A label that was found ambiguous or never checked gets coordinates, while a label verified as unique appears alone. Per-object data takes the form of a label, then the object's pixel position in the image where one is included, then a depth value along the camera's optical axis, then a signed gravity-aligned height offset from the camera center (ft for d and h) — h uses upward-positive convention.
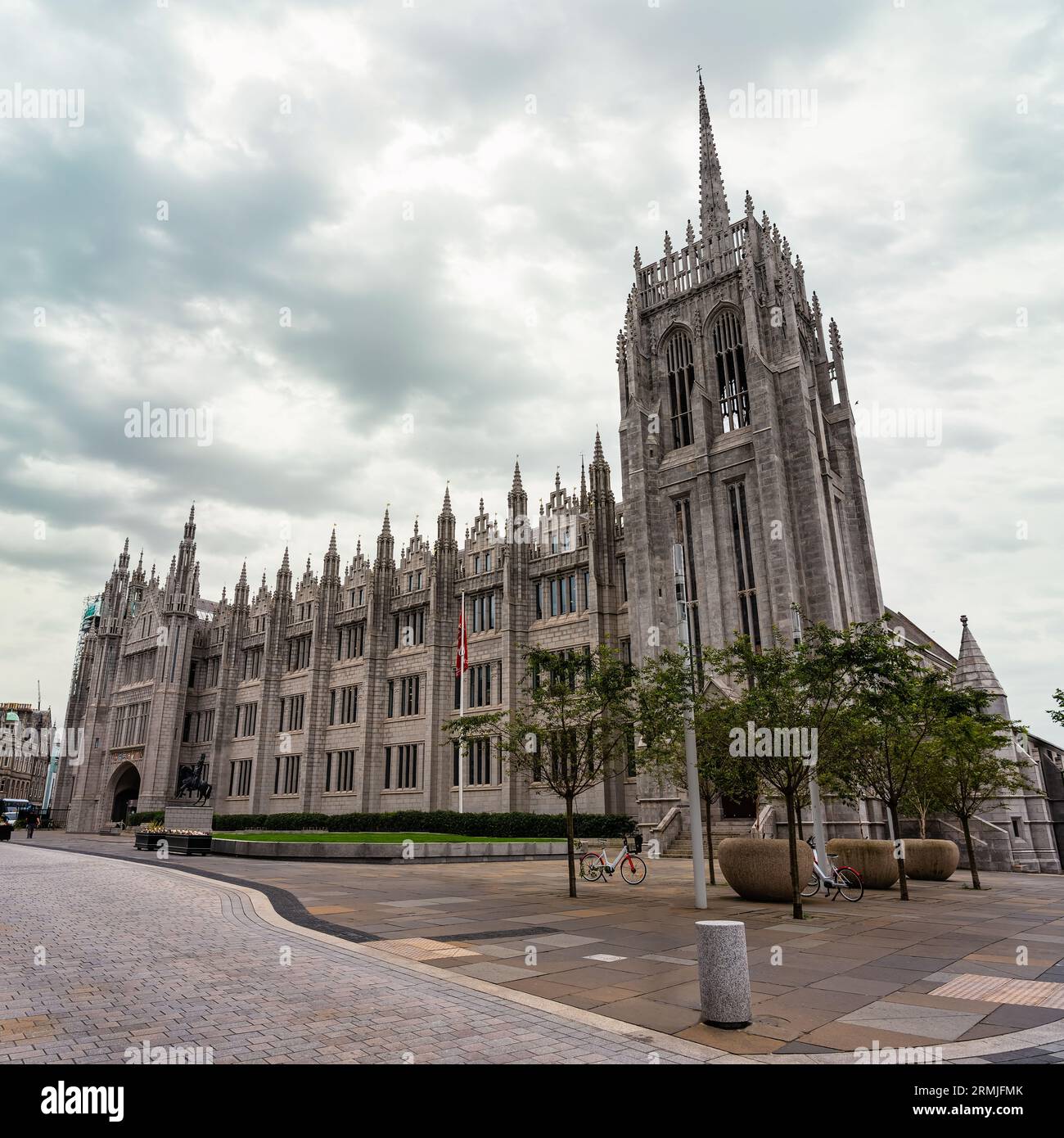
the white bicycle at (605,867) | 64.54 -6.45
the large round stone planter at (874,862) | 59.52 -5.91
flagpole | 120.67 +21.45
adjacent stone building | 390.62 +27.25
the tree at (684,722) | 52.54 +4.81
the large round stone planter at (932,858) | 69.77 -6.59
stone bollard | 20.20 -4.97
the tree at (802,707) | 45.73 +5.05
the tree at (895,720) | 46.09 +4.82
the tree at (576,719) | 56.85 +5.43
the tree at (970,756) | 64.03 +2.49
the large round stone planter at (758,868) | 49.03 -5.11
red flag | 119.24 +21.87
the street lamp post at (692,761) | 43.80 +1.79
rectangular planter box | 91.97 -5.24
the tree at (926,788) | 67.41 -0.17
